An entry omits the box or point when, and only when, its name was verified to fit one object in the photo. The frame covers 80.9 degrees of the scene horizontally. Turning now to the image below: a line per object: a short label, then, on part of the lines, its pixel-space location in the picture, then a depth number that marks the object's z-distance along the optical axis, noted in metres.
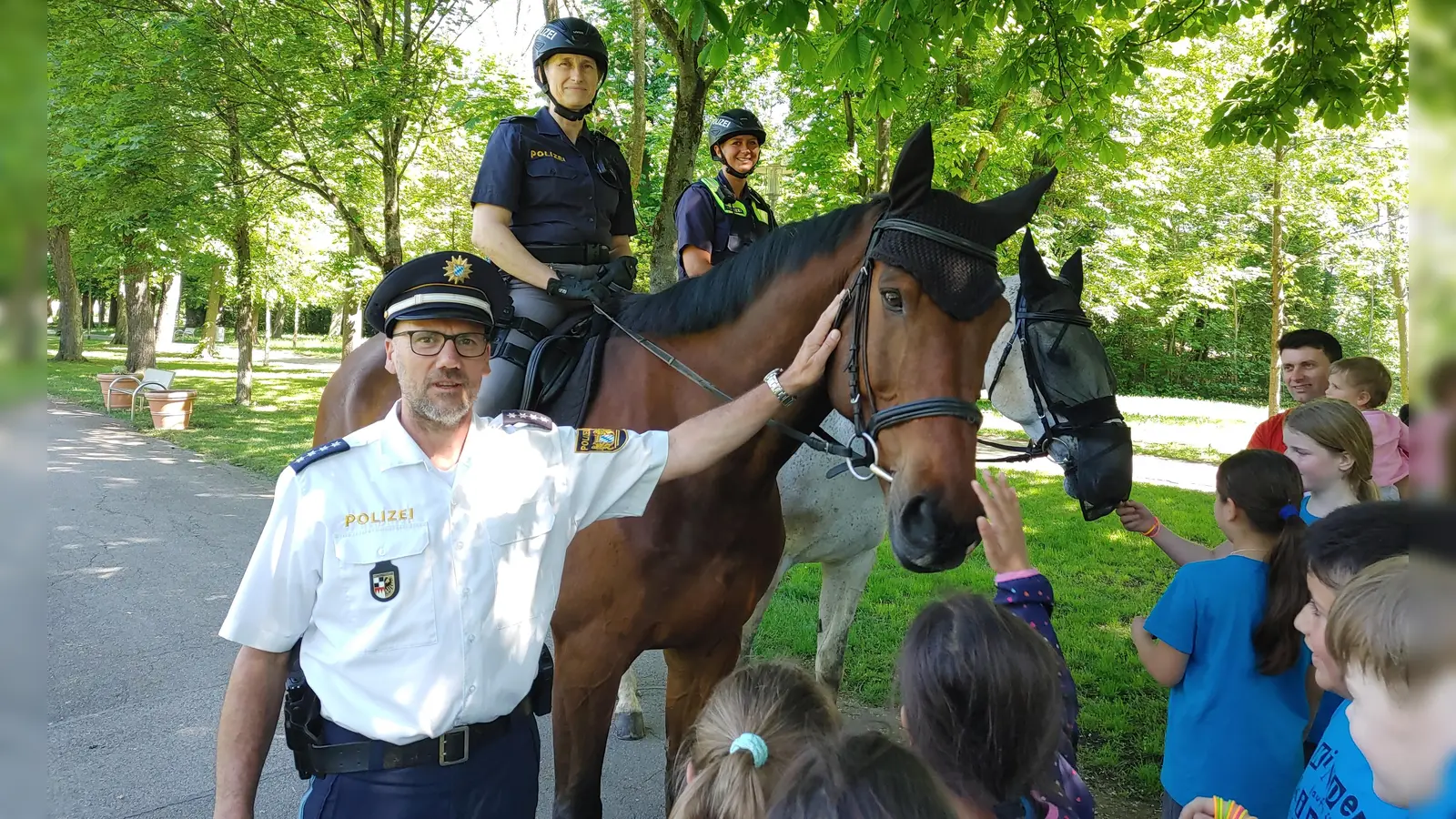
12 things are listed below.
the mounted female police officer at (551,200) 3.37
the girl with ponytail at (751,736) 1.67
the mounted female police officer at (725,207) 4.65
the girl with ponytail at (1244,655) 2.72
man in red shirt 5.08
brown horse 2.31
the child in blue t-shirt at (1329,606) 1.99
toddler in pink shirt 4.44
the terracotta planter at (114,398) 16.17
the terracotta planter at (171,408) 14.57
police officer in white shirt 2.08
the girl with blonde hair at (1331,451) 3.30
